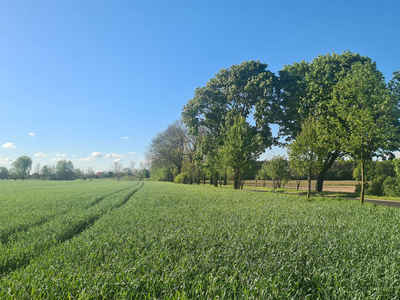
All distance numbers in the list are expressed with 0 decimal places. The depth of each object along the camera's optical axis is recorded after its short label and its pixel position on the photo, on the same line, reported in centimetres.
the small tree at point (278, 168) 3625
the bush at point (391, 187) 2417
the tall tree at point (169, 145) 5703
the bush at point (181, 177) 5634
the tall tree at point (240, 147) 2816
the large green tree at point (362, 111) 1541
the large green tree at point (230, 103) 2934
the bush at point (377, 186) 2672
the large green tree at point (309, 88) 2606
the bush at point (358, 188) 2700
